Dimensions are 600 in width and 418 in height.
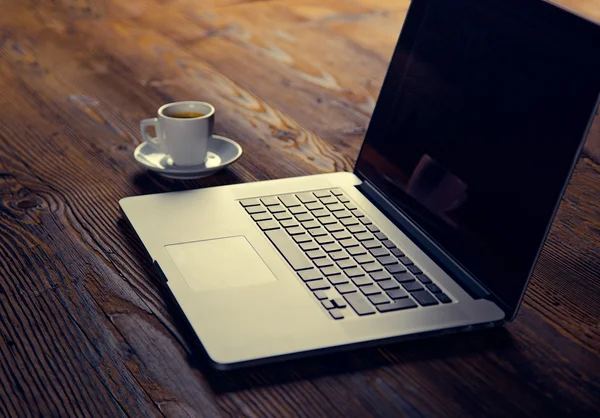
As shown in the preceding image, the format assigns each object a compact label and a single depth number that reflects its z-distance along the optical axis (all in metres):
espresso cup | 1.11
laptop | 0.75
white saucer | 1.10
